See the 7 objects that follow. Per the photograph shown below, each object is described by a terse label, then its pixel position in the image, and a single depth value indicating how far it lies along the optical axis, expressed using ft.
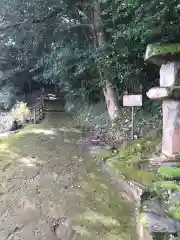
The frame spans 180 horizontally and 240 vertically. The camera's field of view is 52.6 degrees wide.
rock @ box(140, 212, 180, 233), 7.38
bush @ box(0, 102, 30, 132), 31.57
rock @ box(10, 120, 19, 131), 28.55
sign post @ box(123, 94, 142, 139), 17.13
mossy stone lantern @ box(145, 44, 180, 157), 12.84
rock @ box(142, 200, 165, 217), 8.48
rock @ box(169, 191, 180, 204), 9.10
